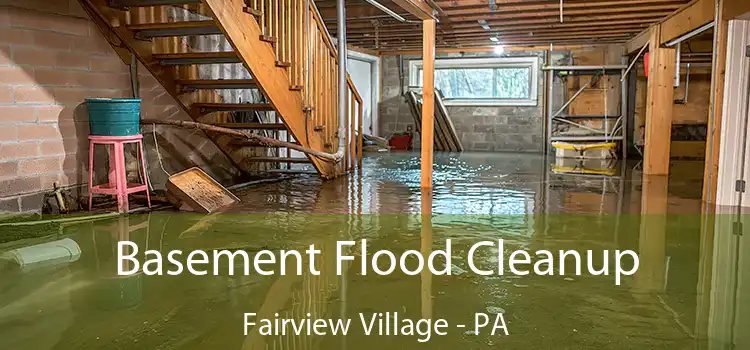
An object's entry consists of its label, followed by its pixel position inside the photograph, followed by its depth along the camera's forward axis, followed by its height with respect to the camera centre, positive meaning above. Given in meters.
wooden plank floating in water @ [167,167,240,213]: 4.75 -0.65
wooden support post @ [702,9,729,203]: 4.99 +0.11
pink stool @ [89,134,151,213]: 4.51 -0.44
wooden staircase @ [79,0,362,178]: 4.78 +0.56
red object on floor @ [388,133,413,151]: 12.40 -0.51
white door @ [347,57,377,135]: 12.12 +0.73
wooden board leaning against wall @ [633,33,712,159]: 9.95 +0.20
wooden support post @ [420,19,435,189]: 6.18 +0.20
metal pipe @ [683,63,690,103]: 9.81 +0.68
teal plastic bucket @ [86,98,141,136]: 4.46 +0.02
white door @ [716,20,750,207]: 4.87 -0.05
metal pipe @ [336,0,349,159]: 6.23 +0.57
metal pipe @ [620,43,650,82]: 9.60 +0.81
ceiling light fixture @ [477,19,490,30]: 7.84 +1.37
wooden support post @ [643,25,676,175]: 7.41 +0.19
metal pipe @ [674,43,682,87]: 7.27 +0.67
